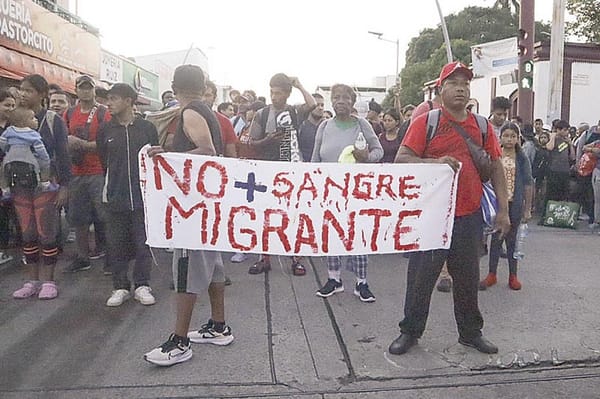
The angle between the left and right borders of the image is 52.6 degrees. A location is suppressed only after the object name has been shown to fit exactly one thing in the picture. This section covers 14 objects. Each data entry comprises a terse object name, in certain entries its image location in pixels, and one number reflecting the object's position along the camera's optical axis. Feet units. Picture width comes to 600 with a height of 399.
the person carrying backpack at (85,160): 18.54
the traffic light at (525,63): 37.42
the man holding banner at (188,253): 12.18
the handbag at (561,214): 30.53
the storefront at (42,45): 39.24
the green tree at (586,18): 84.48
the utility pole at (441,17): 77.84
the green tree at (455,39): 137.08
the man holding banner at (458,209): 12.63
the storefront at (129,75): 66.08
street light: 132.26
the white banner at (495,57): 68.28
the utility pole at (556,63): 45.52
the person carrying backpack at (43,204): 16.30
